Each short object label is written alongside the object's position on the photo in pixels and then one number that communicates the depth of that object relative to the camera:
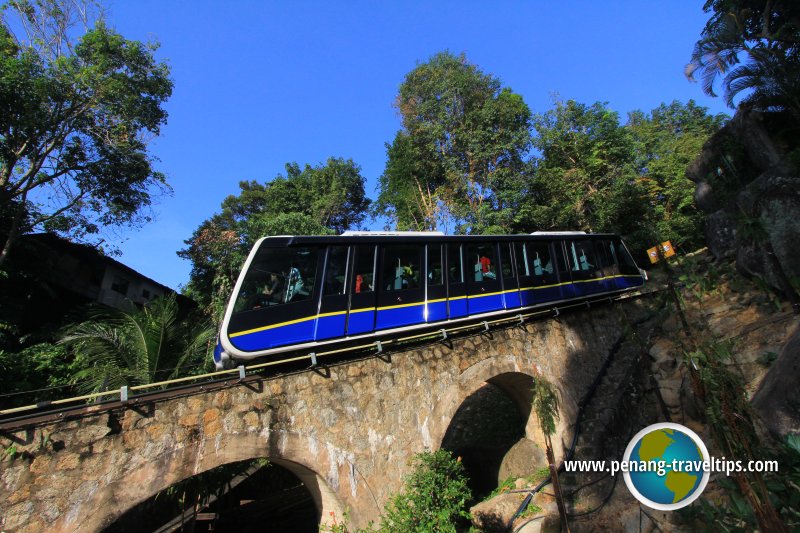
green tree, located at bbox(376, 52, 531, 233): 19.67
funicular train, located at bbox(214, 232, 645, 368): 6.23
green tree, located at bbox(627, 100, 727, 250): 19.67
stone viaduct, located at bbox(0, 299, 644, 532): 3.79
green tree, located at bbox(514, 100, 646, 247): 19.50
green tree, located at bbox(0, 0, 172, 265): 10.36
